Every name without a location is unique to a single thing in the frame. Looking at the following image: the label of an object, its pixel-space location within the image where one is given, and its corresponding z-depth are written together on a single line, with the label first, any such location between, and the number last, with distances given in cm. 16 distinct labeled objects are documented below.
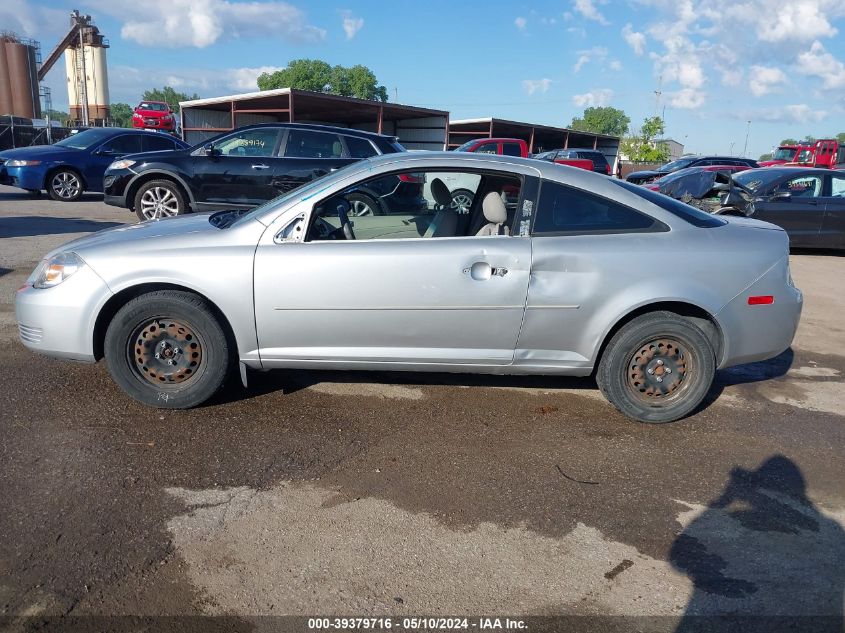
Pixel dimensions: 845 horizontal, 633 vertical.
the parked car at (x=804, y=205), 1116
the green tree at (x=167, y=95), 13425
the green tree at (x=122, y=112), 12666
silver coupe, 400
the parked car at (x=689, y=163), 1888
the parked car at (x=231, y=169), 995
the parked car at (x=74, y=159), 1380
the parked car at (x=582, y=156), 2278
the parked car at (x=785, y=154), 3466
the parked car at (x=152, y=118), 3259
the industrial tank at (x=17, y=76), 6488
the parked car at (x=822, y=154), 3203
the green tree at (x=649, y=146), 4125
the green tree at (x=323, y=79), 8800
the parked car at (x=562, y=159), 1959
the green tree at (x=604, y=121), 12562
